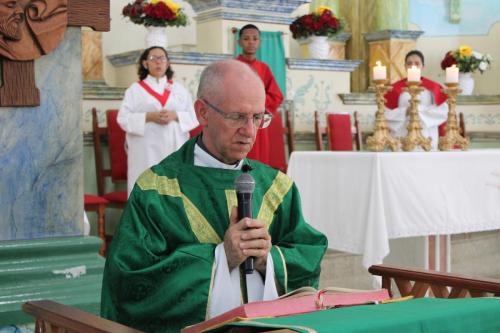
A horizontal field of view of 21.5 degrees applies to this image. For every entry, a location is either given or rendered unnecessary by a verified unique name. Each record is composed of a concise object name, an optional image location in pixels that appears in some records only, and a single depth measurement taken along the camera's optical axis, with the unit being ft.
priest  10.97
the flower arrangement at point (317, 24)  44.43
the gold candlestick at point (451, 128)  26.78
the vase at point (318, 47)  44.96
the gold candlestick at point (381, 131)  25.33
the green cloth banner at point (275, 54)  41.26
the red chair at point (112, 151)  33.62
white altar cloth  23.29
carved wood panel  13.70
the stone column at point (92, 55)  40.32
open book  9.10
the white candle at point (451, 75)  26.65
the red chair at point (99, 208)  30.21
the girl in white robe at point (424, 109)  30.98
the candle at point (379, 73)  26.16
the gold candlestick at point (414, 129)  25.82
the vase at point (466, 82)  48.95
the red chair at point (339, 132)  39.15
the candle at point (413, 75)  25.91
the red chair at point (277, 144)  37.17
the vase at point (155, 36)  38.38
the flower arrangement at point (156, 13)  36.70
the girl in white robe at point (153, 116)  31.51
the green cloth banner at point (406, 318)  8.42
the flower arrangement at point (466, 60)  47.93
